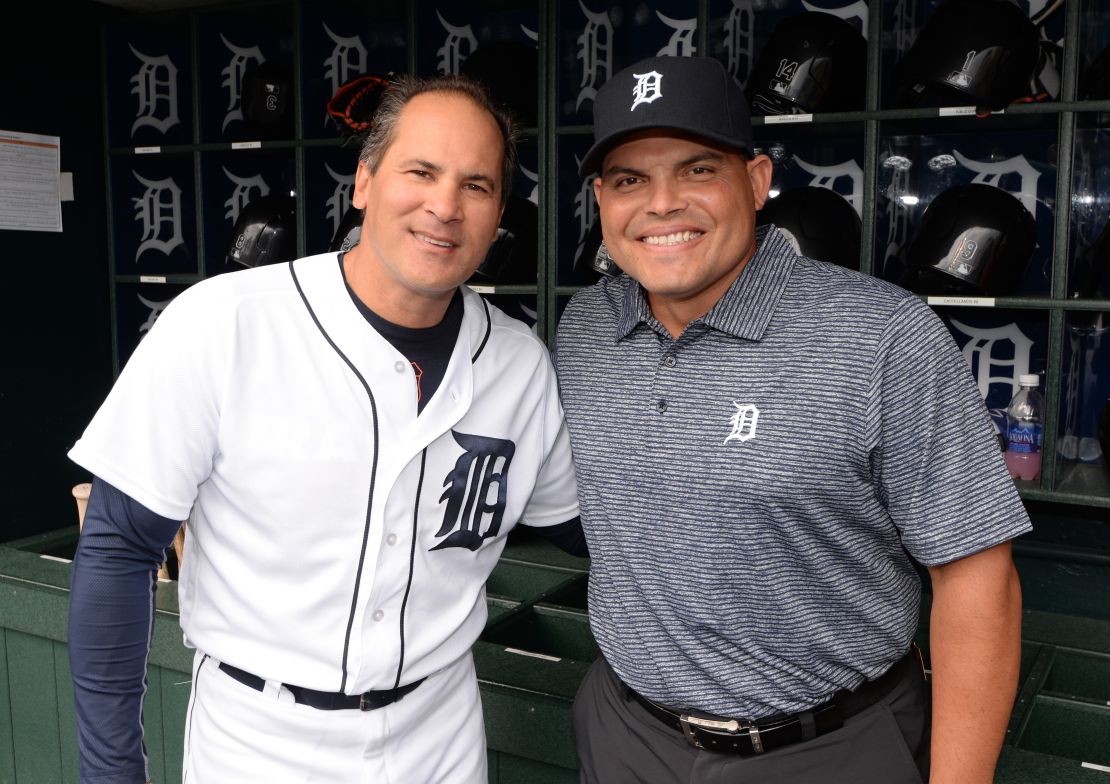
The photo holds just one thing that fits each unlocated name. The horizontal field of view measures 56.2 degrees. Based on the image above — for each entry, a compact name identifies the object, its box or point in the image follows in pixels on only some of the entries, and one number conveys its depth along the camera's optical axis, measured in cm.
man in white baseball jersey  134
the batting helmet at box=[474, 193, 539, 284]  291
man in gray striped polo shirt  123
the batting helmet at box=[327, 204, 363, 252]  297
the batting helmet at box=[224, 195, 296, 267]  324
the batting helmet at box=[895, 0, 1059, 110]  233
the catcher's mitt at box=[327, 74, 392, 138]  276
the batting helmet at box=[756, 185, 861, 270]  256
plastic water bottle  250
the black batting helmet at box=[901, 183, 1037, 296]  240
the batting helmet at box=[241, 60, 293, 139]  328
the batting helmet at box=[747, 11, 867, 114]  253
